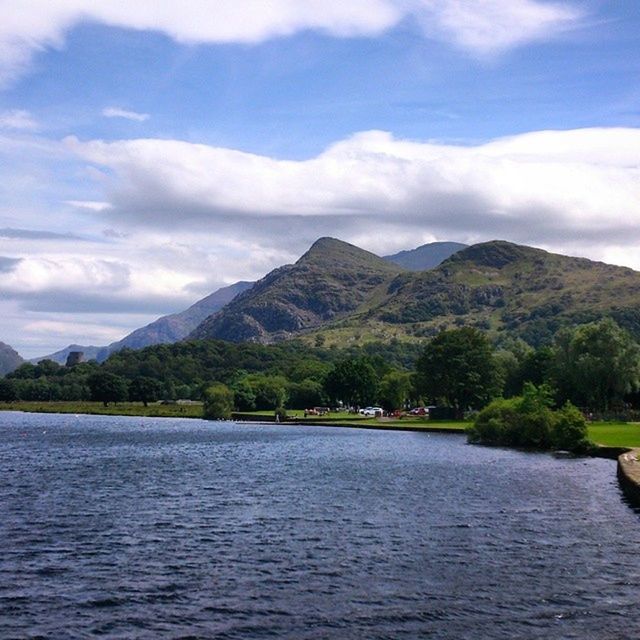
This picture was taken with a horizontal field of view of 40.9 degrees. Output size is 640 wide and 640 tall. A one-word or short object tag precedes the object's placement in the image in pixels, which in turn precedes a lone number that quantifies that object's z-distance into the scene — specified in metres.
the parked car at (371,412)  185.61
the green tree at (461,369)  160.50
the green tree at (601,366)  135.00
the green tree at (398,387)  198.62
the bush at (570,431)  90.81
